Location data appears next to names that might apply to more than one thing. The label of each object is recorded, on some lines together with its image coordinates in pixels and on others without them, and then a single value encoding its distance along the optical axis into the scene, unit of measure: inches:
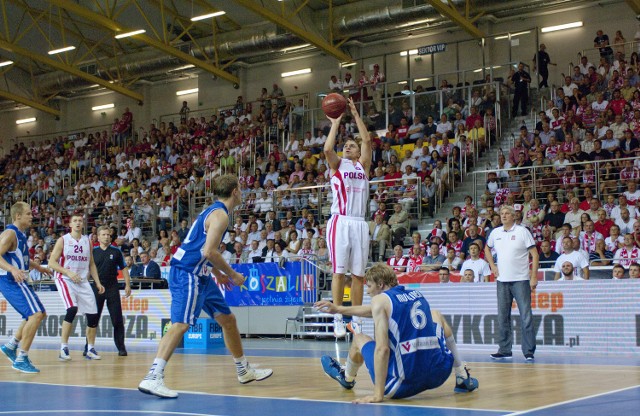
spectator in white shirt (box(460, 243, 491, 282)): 570.6
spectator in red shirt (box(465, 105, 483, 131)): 849.5
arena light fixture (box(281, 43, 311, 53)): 1169.8
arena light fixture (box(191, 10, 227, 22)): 991.6
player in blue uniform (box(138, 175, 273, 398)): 266.5
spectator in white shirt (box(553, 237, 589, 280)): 519.5
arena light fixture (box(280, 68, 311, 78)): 1224.2
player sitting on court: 240.7
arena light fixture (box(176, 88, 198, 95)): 1352.1
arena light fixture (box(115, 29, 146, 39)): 1015.9
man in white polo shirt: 418.5
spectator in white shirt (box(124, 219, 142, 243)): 937.1
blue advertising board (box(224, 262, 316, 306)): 655.8
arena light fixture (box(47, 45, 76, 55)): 1081.4
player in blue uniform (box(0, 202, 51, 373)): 367.2
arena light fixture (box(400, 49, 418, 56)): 1106.4
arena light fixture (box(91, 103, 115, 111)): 1458.7
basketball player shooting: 309.3
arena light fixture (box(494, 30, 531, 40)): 1018.1
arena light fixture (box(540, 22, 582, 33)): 1018.7
